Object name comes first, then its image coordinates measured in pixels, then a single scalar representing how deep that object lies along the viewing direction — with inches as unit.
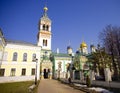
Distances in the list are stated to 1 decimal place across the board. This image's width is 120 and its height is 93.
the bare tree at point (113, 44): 821.2
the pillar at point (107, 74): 584.4
